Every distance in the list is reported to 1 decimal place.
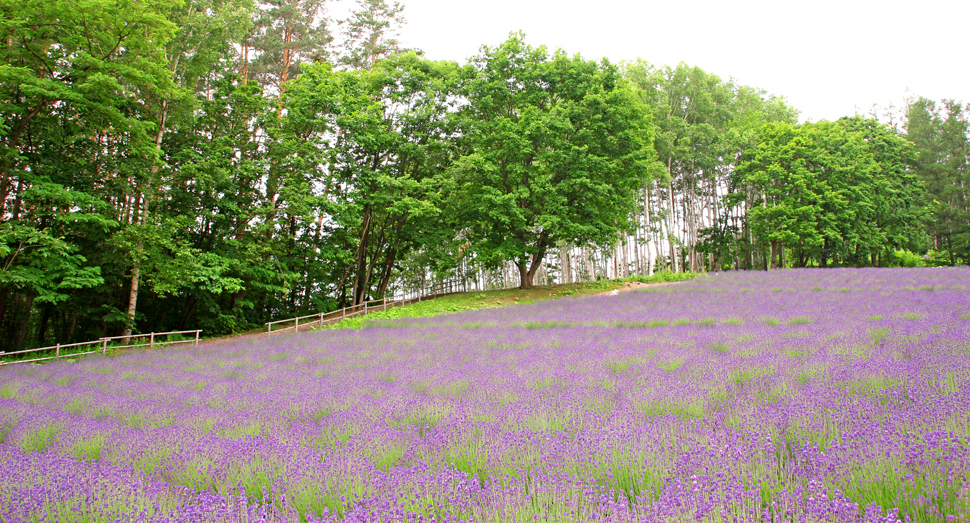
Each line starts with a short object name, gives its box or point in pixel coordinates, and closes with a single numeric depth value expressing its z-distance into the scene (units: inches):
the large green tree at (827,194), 1282.0
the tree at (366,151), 753.6
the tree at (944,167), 1582.2
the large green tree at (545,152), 821.9
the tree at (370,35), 1039.6
